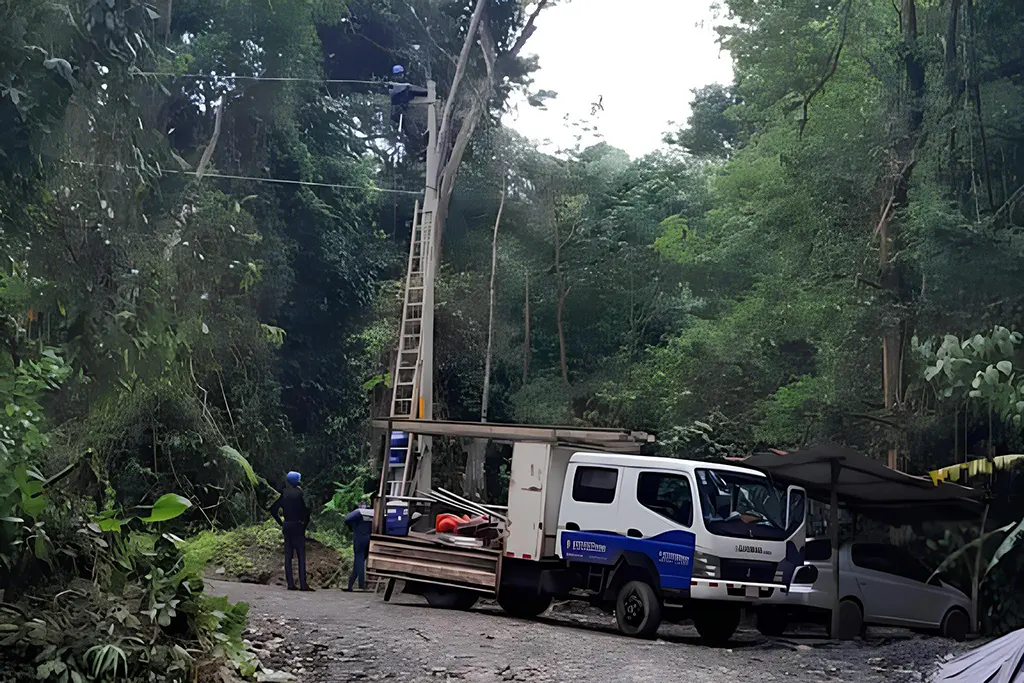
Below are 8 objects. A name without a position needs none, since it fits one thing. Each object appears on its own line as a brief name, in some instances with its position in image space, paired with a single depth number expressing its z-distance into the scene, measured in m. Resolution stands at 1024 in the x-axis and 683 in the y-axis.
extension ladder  24.12
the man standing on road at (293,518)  18.47
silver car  15.73
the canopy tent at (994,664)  8.20
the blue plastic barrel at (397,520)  17.22
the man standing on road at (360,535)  19.62
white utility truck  14.27
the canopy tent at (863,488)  15.00
